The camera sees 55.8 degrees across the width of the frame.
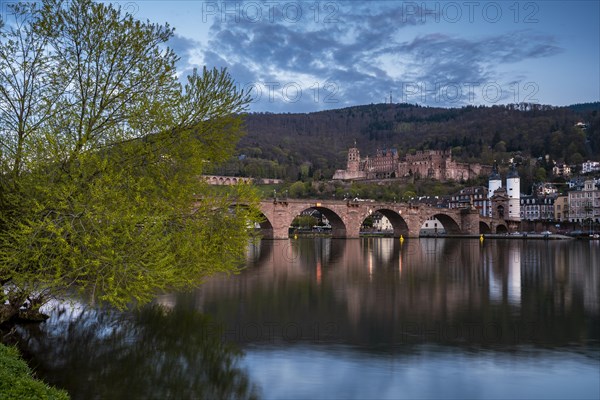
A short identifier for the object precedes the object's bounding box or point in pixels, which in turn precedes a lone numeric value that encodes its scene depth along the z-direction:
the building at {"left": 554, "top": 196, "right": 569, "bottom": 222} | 115.75
